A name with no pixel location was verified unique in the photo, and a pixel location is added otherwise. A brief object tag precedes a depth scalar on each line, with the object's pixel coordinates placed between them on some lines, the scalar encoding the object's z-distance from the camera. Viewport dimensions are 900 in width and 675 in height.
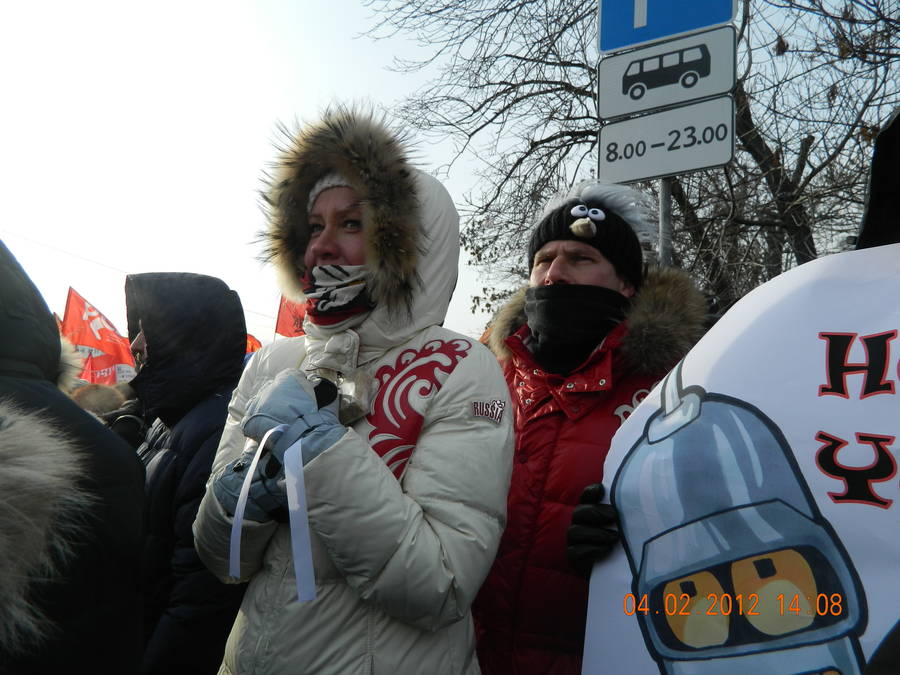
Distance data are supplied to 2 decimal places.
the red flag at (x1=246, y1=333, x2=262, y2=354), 9.06
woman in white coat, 1.48
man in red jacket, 1.92
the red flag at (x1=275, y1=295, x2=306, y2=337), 9.10
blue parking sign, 2.68
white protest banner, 1.15
